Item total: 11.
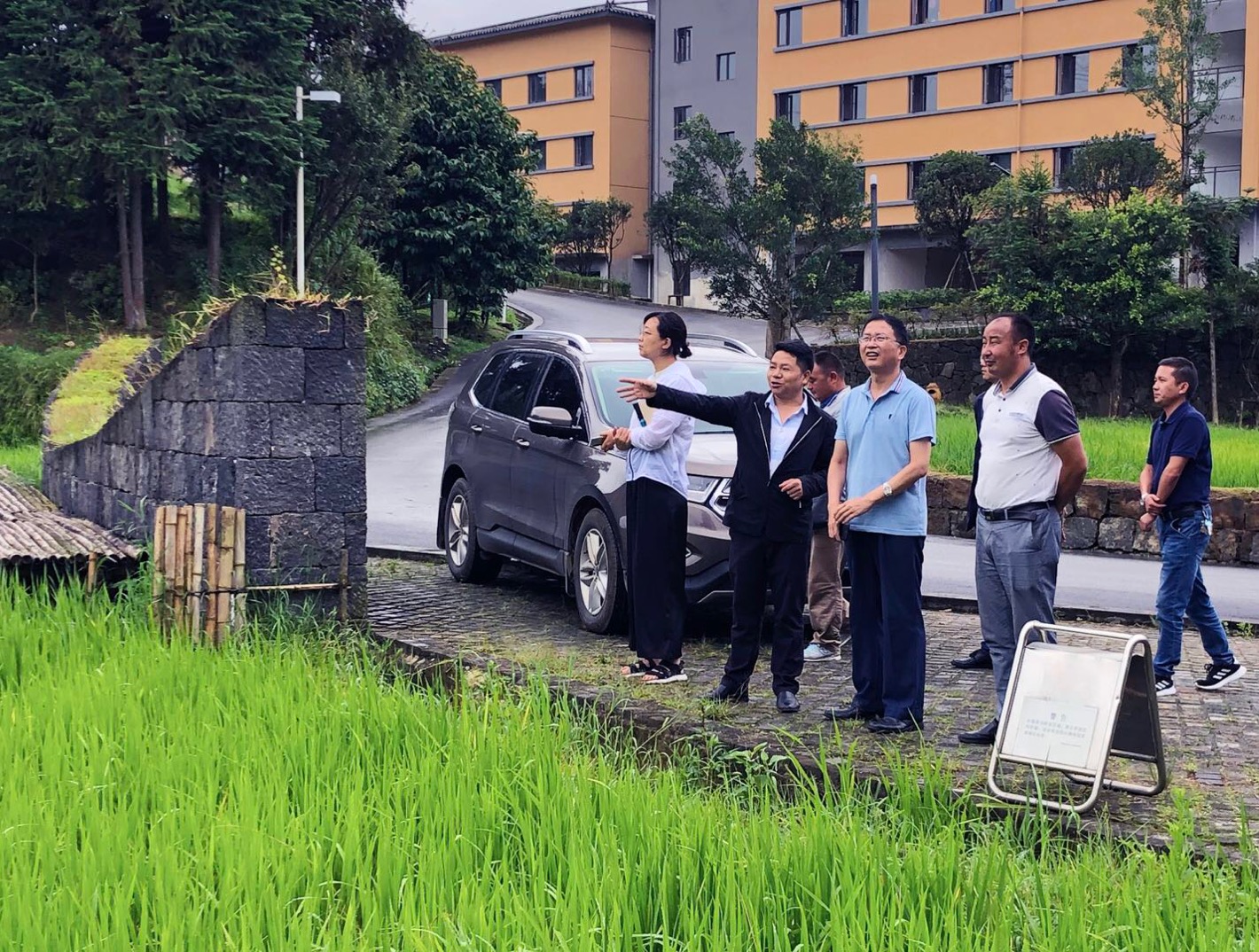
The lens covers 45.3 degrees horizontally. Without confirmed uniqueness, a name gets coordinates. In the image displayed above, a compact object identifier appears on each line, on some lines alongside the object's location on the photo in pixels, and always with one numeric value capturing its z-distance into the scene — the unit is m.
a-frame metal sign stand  5.70
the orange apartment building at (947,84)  53.00
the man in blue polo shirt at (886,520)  7.22
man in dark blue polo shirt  8.34
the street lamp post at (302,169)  31.50
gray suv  9.52
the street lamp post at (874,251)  37.00
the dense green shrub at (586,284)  68.12
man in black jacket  7.64
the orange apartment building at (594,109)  71.06
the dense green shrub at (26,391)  26.23
